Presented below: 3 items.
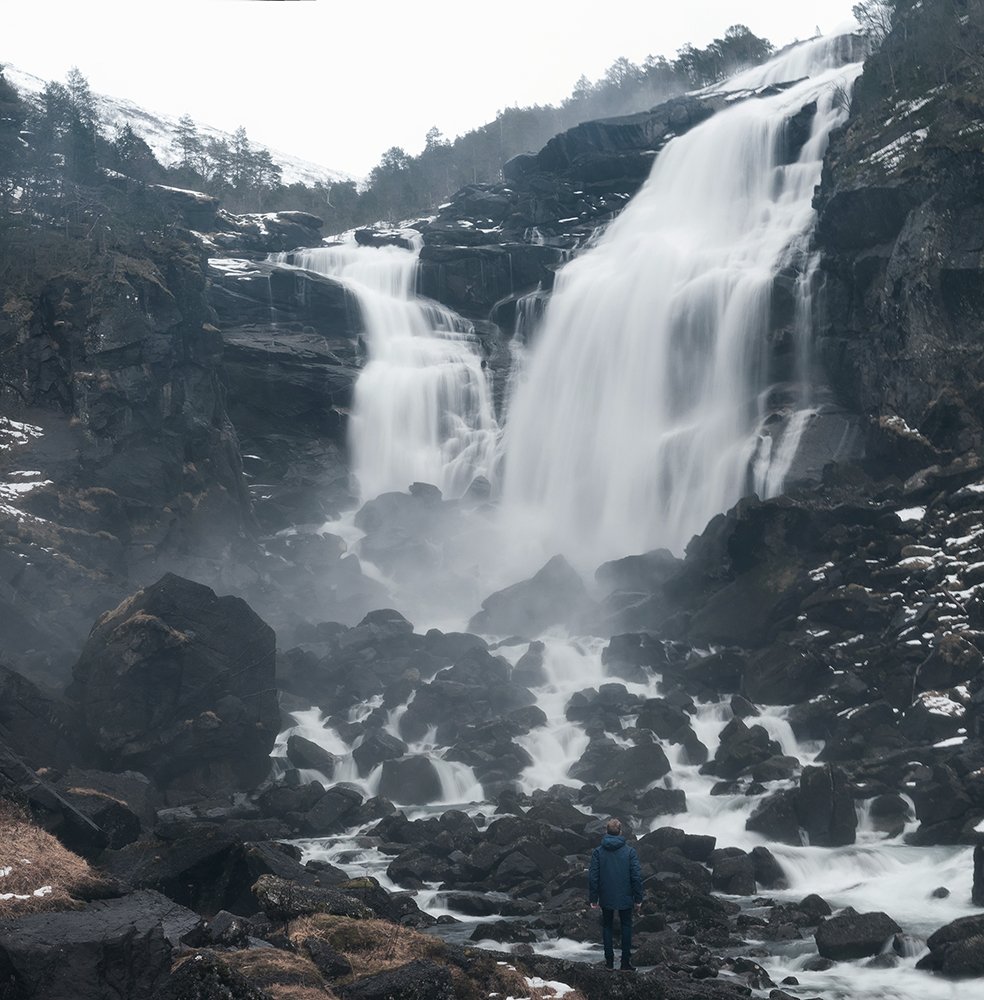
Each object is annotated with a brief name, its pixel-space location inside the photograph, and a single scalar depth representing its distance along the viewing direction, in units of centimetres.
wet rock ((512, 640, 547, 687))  3803
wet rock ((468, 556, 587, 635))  4388
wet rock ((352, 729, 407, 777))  3164
